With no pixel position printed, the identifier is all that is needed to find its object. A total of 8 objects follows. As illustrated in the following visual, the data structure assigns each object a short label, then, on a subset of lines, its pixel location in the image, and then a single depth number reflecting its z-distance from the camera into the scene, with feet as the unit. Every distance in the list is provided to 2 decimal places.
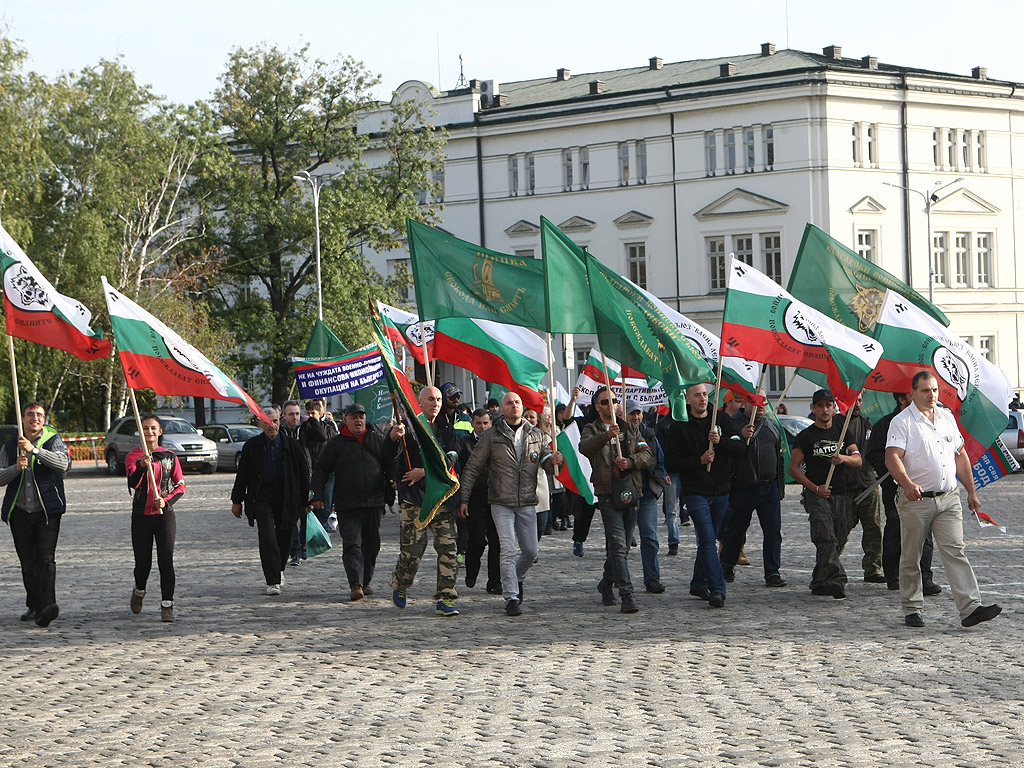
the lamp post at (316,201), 169.07
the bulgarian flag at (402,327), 72.43
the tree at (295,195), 174.09
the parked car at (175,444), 138.72
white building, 197.16
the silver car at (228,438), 144.15
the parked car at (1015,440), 109.19
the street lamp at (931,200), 190.80
